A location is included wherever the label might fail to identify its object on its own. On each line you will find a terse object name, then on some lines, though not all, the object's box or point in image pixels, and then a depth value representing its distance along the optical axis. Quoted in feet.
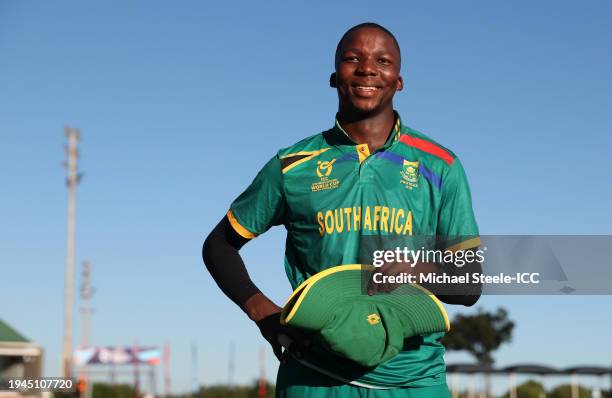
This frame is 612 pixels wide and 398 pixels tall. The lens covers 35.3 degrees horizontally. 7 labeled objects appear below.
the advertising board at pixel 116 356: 166.20
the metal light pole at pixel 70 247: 138.41
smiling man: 13.25
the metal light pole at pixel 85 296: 193.47
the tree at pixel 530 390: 157.89
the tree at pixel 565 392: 153.28
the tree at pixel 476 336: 299.38
